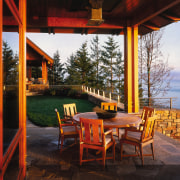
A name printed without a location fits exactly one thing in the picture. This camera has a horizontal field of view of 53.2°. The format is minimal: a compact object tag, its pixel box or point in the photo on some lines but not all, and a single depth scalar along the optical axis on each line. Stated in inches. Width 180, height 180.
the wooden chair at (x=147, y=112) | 166.1
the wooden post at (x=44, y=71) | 622.2
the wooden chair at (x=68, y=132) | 147.5
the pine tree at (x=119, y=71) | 1122.0
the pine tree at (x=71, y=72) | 1072.2
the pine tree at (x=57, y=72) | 1230.3
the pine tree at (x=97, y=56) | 1079.2
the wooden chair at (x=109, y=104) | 210.8
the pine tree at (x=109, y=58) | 1099.3
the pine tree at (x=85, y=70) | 1055.0
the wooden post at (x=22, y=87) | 105.8
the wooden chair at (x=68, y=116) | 181.5
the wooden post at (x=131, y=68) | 248.7
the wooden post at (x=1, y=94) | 55.6
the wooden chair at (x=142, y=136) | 126.6
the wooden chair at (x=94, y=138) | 119.4
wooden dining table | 133.2
